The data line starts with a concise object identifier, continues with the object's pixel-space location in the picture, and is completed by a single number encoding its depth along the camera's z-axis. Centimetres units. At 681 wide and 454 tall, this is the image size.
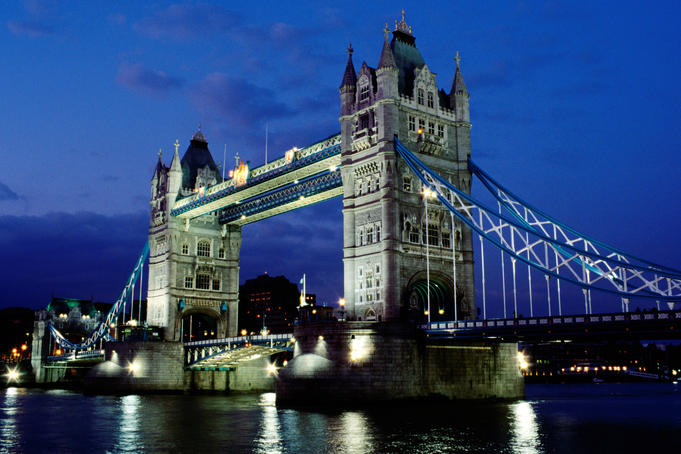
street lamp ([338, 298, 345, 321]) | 6351
